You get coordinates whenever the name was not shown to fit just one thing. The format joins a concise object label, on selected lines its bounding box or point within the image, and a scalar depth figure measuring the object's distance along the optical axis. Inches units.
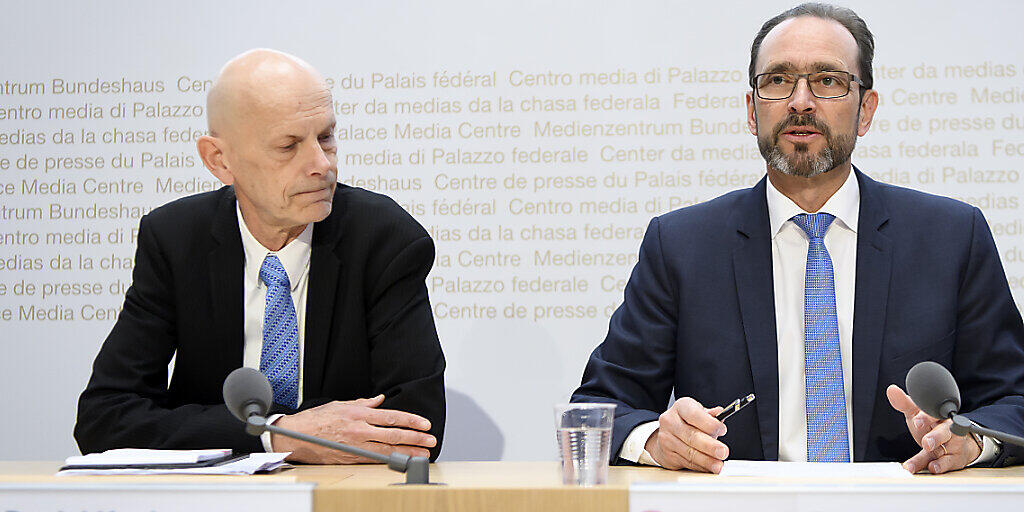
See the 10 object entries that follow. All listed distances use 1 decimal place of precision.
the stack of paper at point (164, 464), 127.6
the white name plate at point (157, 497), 121.0
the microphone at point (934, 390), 126.0
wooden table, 121.0
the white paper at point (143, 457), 128.5
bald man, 143.6
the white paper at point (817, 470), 124.3
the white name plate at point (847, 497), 119.4
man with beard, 140.1
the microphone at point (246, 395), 128.6
